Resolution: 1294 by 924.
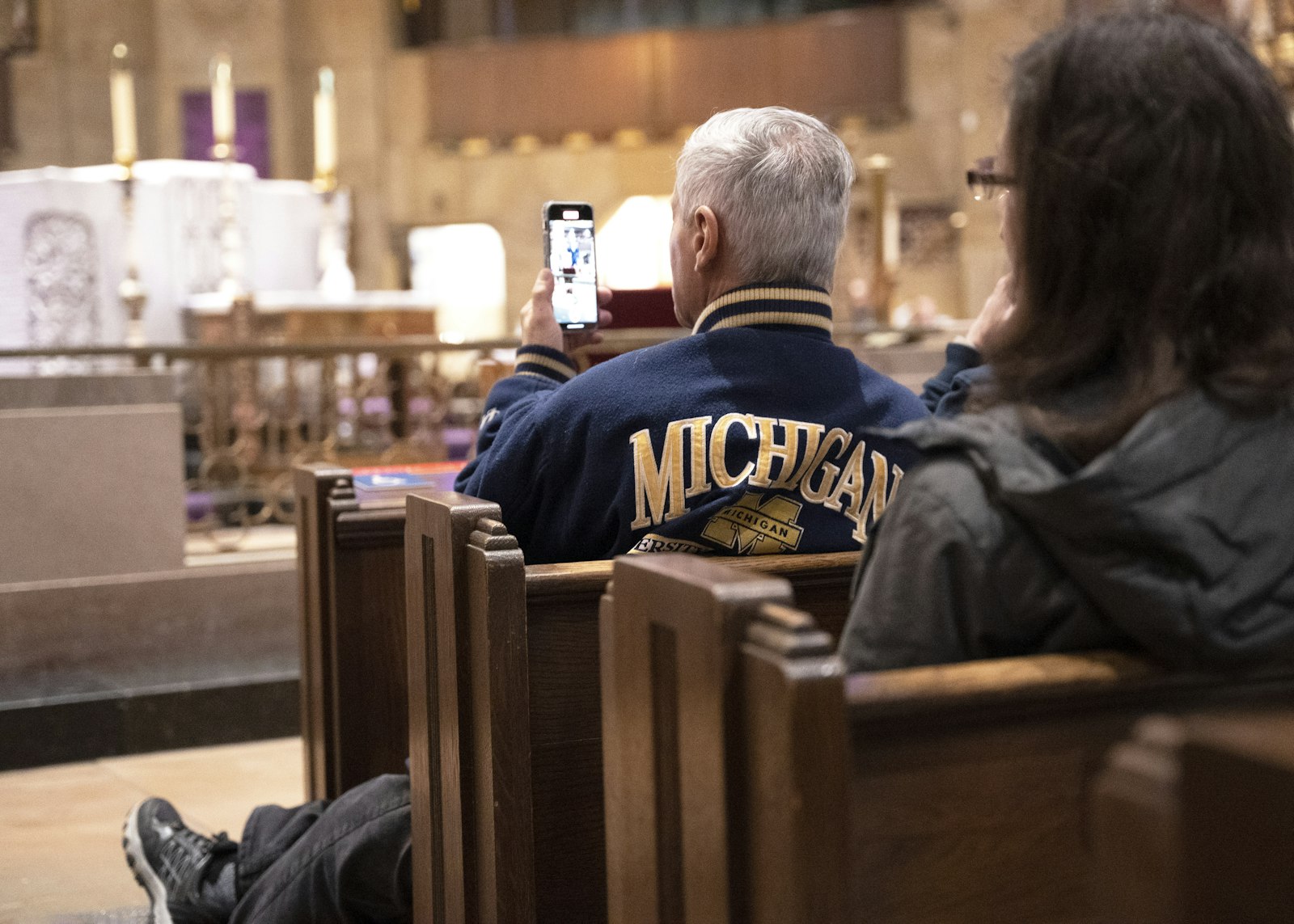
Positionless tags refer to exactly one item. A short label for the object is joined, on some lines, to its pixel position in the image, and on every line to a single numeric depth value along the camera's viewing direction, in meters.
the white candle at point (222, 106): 5.76
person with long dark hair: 1.02
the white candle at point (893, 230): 10.78
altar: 6.79
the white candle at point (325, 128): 6.04
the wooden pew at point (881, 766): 0.96
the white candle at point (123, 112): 5.57
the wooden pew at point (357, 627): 2.52
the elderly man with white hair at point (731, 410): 1.77
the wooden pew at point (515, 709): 1.64
